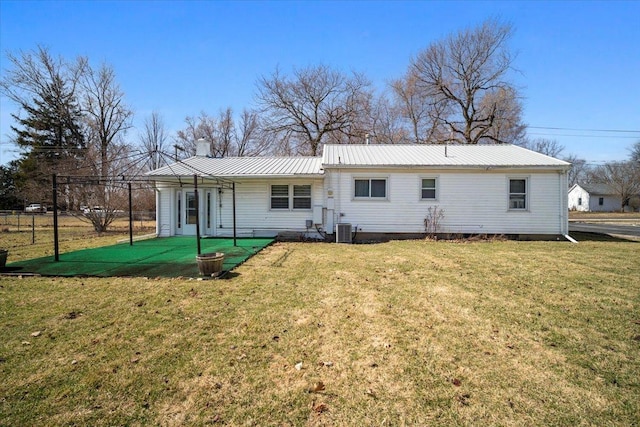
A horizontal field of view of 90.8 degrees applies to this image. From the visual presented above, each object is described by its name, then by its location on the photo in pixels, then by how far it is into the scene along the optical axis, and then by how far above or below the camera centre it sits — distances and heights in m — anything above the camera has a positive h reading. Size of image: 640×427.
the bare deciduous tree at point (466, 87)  28.03 +11.33
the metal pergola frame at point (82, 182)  8.05 +0.46
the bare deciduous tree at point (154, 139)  37.41 +8.87
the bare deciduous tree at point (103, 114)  27.84 +8.94
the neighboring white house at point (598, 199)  51.19 +1.65
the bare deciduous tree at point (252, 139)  31.73 +7.71
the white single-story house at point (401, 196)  13.38 +0.64
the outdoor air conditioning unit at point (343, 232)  12.90 -0.86
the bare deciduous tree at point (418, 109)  30.19 +9.84
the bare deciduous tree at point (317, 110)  29.81 +9.66
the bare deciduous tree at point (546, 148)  48.06 +9.39
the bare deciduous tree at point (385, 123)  30.38 +8.61
